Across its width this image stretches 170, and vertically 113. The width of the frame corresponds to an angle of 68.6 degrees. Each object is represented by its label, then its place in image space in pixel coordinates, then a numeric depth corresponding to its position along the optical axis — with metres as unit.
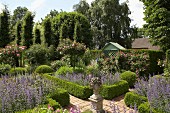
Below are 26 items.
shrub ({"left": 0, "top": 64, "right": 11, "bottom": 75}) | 7.50
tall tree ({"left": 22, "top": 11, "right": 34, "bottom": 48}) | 12.43
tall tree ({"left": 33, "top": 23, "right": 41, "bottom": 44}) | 12.46
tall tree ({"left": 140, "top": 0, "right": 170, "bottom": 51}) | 7.97
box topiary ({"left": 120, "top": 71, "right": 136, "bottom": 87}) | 6.13
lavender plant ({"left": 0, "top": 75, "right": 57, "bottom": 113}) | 3.01
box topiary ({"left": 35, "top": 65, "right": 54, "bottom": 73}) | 7.62
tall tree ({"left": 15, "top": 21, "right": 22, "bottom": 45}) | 13.41
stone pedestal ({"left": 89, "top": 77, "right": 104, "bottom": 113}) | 3.86
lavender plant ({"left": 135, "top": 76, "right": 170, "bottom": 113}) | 3.05
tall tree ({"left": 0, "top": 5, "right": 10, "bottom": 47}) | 12.73
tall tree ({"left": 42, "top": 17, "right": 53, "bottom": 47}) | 12.55
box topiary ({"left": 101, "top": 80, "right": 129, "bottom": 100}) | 4.94
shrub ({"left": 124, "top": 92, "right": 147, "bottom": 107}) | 3.84
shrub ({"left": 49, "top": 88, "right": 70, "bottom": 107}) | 4.14
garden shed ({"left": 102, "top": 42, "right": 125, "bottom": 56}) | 12.58
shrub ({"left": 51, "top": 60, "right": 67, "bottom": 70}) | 8.96
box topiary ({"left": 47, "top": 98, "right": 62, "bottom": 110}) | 3.37
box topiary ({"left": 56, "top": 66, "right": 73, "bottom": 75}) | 6.70
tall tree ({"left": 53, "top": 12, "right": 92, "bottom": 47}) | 13.07
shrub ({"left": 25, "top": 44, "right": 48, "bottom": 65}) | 8.77
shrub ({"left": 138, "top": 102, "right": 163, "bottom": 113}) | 3.32
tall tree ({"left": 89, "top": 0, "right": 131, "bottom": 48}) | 15.06
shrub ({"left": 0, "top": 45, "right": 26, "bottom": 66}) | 7.69
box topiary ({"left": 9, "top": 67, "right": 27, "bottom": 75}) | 7.52
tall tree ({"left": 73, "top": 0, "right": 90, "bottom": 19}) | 17.59
